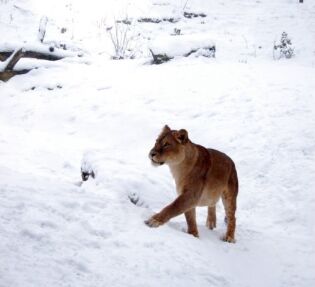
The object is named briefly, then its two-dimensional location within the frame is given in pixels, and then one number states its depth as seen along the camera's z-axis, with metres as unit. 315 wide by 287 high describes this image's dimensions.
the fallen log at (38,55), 12.59
